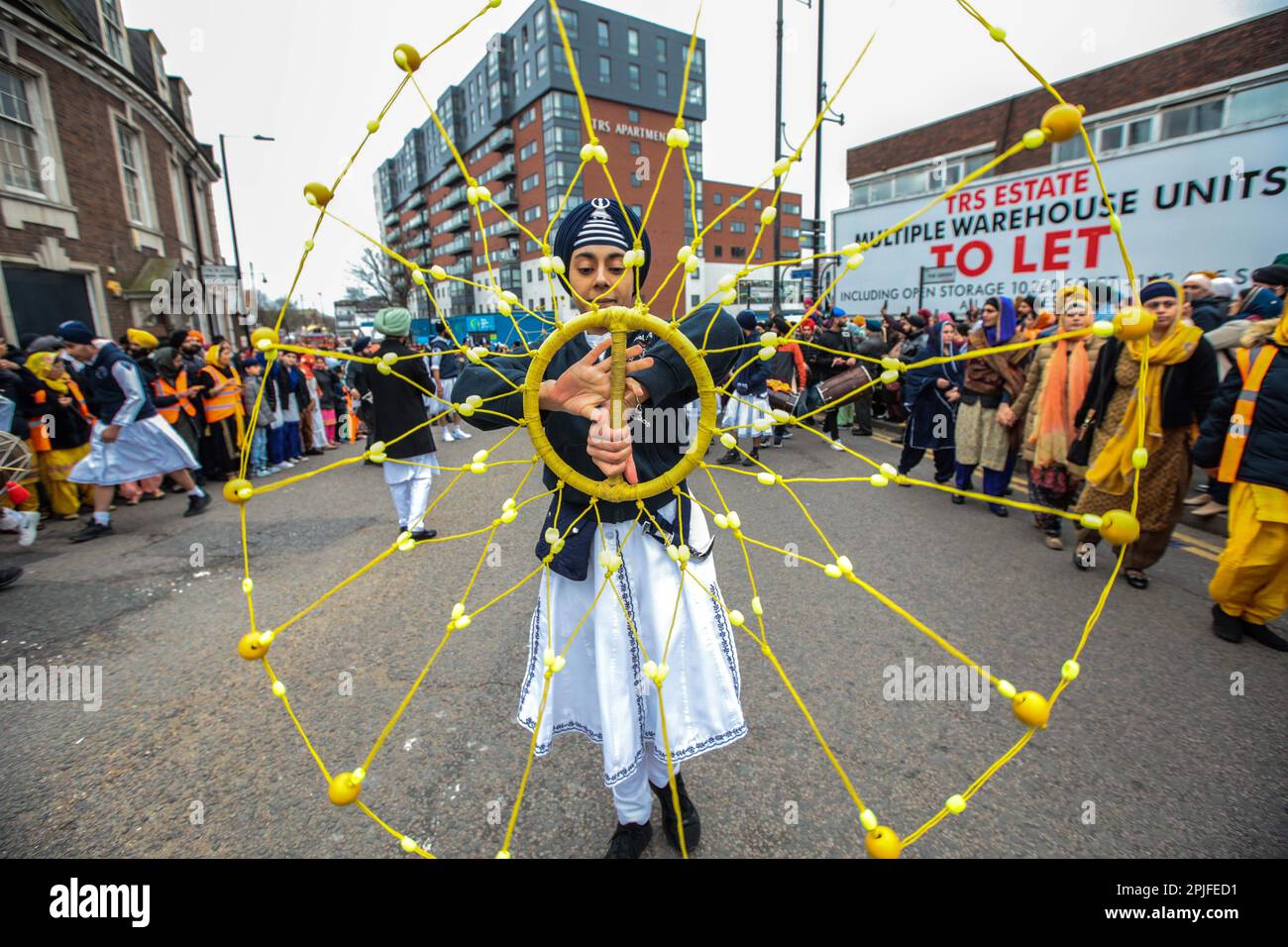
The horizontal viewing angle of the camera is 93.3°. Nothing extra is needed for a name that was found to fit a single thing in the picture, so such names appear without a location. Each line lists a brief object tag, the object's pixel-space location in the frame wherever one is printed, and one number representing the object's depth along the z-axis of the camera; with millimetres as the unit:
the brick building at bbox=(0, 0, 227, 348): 10320
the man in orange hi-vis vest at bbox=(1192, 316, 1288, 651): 3225
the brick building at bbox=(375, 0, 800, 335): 43781
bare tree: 43031
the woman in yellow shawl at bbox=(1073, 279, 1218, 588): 3762
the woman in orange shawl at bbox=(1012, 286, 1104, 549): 4887
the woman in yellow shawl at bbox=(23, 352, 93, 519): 6359
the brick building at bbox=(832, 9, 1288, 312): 7848
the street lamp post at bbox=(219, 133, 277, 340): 19138
